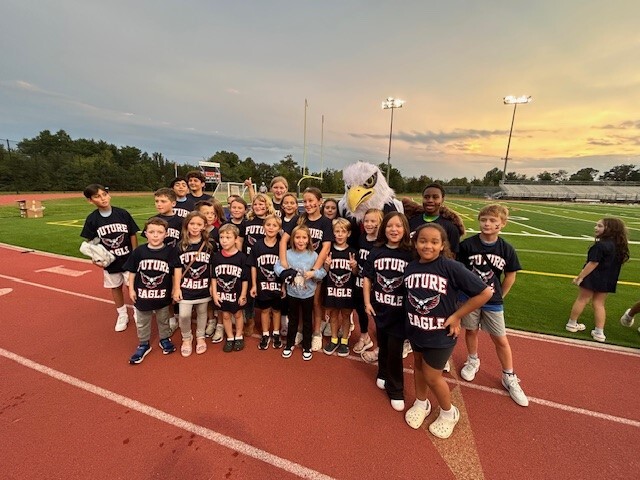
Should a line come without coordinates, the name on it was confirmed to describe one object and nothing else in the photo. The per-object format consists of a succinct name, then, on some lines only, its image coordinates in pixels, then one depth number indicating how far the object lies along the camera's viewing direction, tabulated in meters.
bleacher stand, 55.44
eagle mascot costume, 3.79
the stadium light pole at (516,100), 43.09
